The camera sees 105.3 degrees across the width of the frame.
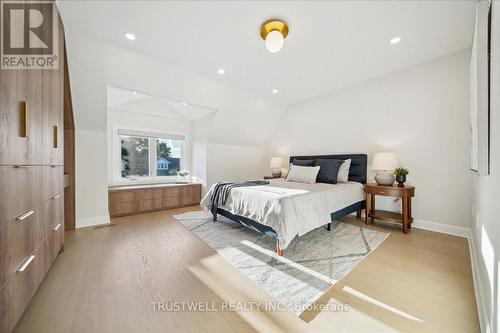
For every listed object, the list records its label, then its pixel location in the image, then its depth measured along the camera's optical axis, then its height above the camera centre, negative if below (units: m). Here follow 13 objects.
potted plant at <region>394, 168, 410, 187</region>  2.82 -0.16
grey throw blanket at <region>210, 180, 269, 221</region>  2.89 -0.43
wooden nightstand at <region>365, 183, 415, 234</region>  2.73 -0.61
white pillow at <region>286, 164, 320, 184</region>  3.51 -0.18
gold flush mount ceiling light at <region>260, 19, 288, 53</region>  2.08 +1.46
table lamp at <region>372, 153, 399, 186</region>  2.92 -0.01
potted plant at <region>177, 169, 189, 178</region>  4.80 -0.22
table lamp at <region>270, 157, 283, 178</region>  4.79 -0.01
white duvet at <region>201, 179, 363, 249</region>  2.05 -0.50
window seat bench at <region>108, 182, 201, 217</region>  3.55 -0.68
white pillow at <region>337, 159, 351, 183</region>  3.49 -0.14
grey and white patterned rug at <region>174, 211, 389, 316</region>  1.58 -1.01
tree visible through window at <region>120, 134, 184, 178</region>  4.25 +0.21
